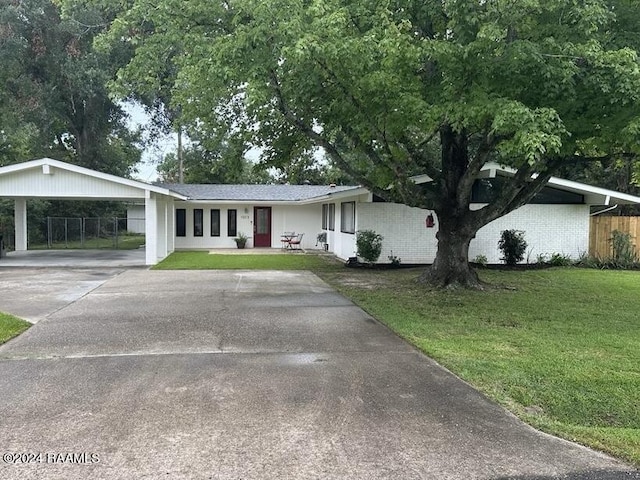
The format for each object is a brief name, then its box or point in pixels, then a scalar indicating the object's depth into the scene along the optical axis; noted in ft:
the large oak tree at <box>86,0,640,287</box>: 24.00
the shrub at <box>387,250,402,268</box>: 56.16
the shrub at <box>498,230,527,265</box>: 56.85
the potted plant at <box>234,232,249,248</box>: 78.69
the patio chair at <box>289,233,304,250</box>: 76.37
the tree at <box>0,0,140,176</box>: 76.69
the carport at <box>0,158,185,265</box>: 52.49
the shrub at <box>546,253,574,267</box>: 57.57
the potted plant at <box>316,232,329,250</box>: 76.11
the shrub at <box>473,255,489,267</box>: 56.98
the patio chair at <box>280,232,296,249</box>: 76.68
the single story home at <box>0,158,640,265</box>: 53.11
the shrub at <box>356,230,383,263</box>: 54.13
